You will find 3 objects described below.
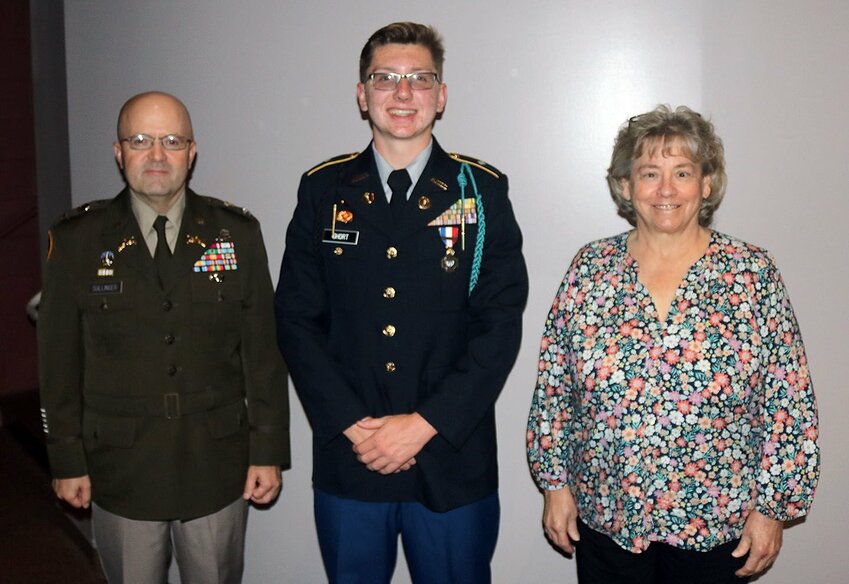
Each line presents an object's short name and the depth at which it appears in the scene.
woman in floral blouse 1.92
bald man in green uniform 2.27
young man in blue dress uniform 2.08
